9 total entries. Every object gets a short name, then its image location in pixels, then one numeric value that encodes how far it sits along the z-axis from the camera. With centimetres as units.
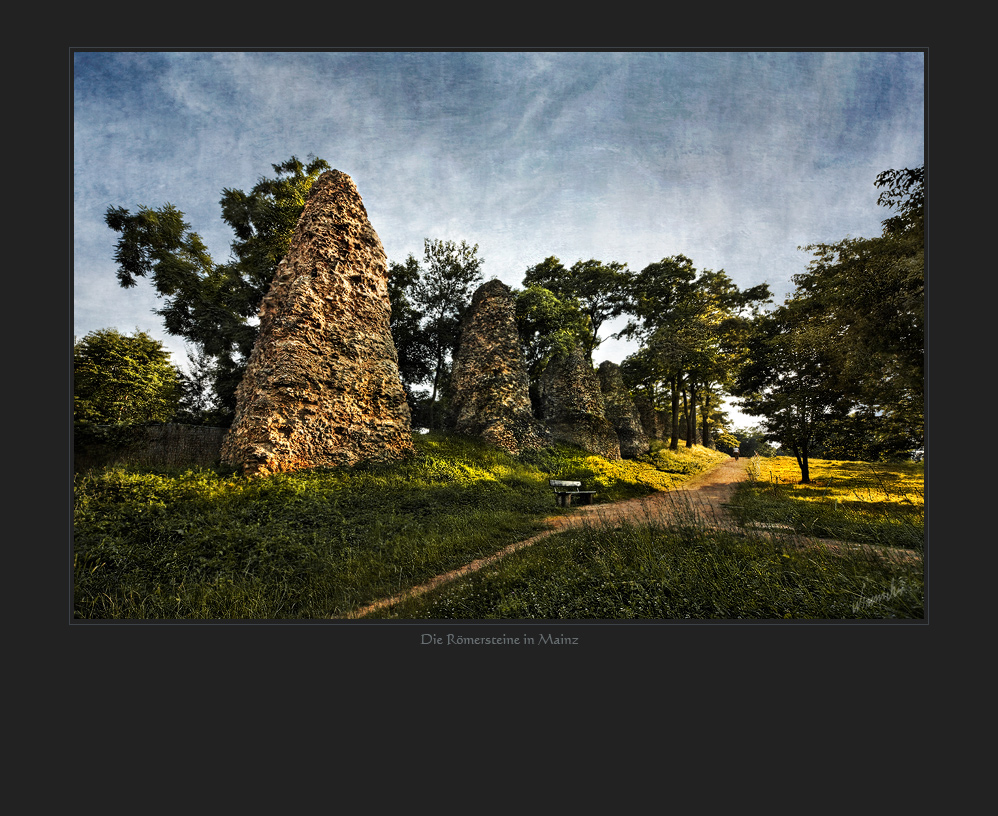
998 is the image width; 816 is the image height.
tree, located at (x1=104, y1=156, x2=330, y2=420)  958
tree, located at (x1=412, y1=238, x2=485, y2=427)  1388
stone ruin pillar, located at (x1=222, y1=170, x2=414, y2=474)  687
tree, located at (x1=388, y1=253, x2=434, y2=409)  1413
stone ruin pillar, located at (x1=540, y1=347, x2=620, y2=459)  1378
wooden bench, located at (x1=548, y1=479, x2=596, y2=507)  776
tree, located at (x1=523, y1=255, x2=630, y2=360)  1602
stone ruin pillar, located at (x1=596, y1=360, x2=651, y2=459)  1623
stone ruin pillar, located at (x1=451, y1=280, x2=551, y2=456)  1161
